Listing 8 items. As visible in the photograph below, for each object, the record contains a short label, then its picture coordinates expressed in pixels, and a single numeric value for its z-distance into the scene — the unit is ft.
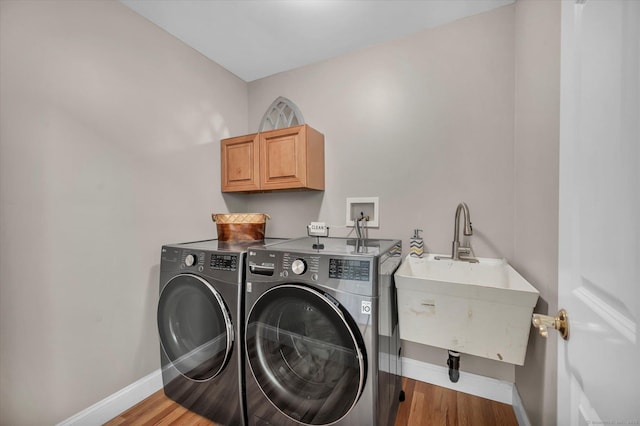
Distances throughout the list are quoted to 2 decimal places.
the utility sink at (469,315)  3.75
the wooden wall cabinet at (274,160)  6.50
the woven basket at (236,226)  6.50
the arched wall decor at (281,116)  7.69
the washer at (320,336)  3.75
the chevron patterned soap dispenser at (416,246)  5.75
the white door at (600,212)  1.35
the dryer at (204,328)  4.62
